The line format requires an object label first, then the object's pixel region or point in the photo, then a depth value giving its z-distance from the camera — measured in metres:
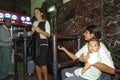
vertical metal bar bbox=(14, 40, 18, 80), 3.68
